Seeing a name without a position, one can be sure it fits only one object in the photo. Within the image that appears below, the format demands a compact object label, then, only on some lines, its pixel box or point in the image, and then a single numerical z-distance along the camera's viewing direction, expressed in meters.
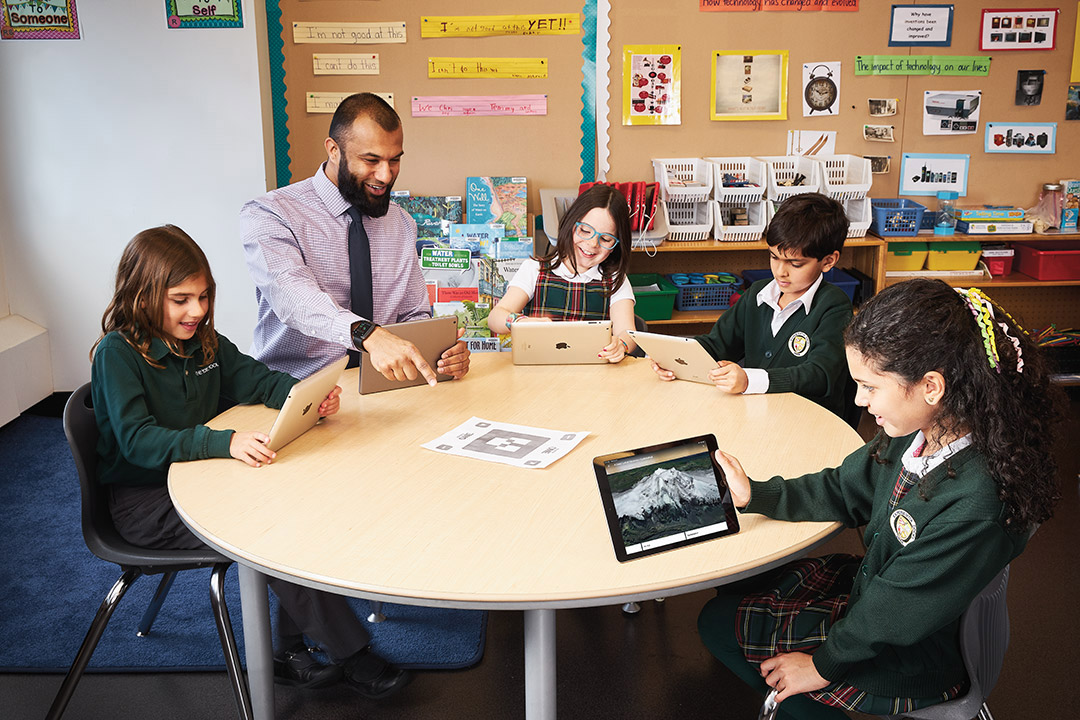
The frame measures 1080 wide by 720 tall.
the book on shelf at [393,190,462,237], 3.97
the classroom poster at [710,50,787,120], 3.97
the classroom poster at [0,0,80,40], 3.62
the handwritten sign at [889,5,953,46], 3.96
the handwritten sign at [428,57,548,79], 3.90
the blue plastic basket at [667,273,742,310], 3.90
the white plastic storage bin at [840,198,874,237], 3.88
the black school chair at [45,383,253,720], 1.78
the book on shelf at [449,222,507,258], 3.86
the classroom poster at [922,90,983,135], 4.08
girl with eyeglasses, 2.62
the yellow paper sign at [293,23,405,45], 3.84
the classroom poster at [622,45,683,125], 3.94
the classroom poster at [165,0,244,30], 3.61
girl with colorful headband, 1.28
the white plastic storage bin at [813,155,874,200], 3.81
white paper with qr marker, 1.73
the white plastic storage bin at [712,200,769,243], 3.81
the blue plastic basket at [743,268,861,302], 3.88
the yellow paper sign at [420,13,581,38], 3.86
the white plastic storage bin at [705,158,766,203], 3.82
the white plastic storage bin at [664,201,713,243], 3.83
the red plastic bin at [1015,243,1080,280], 4.04
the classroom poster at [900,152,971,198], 4.14
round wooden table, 1.29
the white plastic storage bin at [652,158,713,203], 3.81
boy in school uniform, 2.15
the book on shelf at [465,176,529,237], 3.94
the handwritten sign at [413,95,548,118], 3.94
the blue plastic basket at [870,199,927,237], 3.90
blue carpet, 2.22
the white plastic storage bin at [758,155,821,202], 3.77
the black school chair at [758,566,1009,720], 1.34
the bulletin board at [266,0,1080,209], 3.89
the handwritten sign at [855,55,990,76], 4.00
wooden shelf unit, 3.87
